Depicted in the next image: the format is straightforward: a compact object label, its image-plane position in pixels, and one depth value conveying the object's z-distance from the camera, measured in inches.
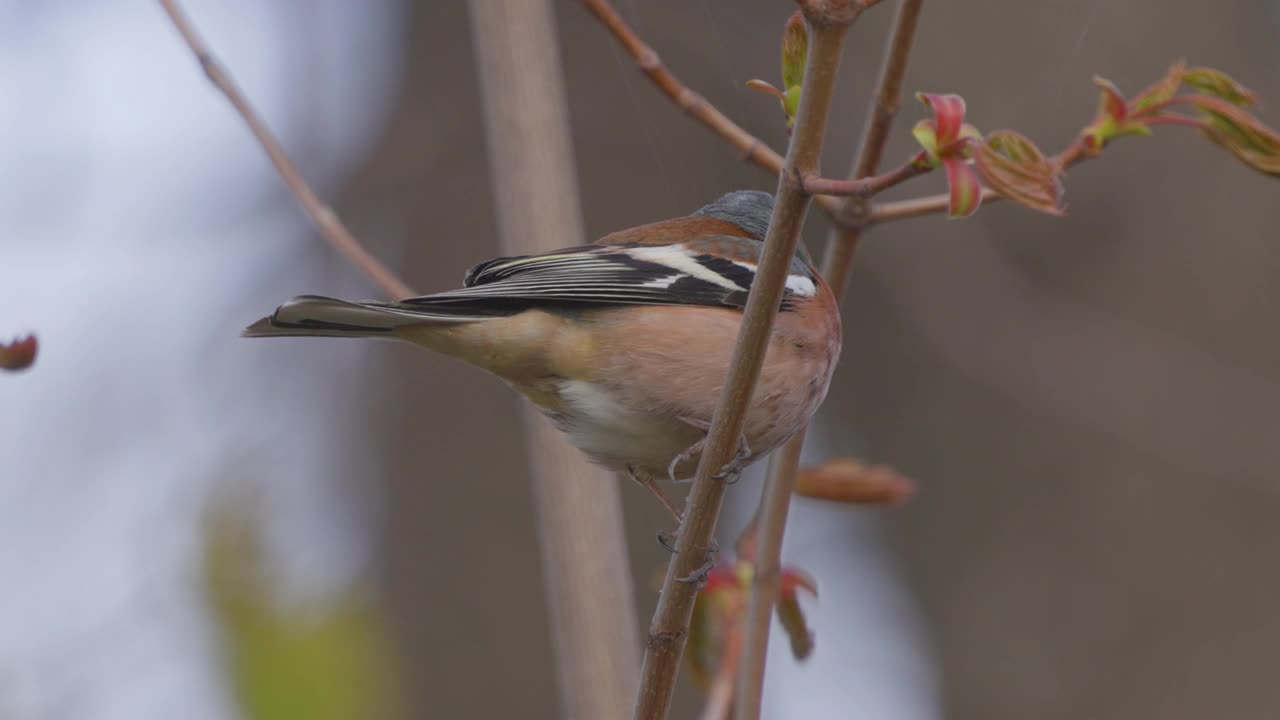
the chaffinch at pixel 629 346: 225.3
